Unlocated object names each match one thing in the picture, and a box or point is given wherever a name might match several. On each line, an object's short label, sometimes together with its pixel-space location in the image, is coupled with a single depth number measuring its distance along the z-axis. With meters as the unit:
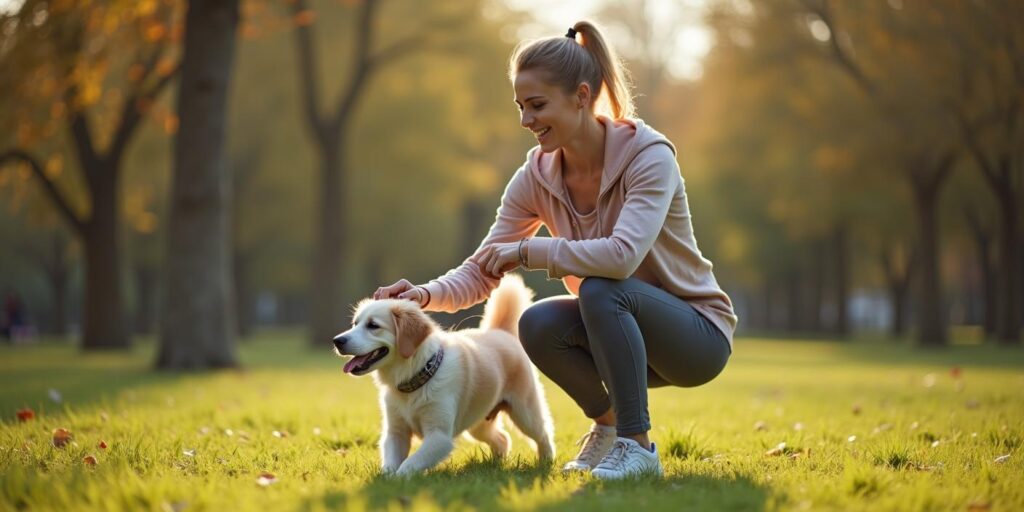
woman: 3.99
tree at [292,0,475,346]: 19.03
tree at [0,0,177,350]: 13.43
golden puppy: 4.23
